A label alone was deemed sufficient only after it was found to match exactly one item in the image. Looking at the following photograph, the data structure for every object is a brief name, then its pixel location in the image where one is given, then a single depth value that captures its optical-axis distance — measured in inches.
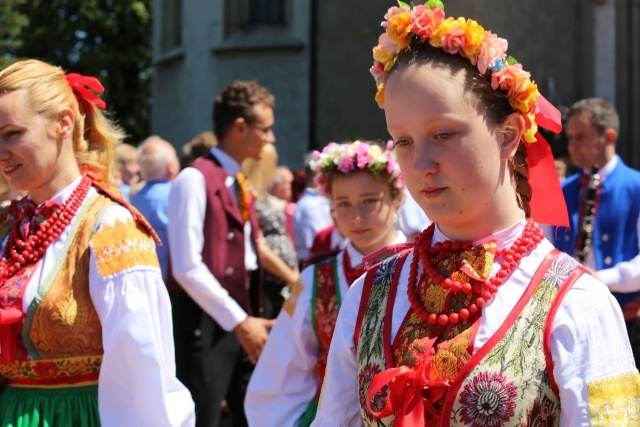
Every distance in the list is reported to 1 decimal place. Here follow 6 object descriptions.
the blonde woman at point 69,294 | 119.7
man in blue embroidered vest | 220.5
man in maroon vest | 208.7
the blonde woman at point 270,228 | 265.6
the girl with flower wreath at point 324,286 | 157.2
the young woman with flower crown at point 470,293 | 79.6
